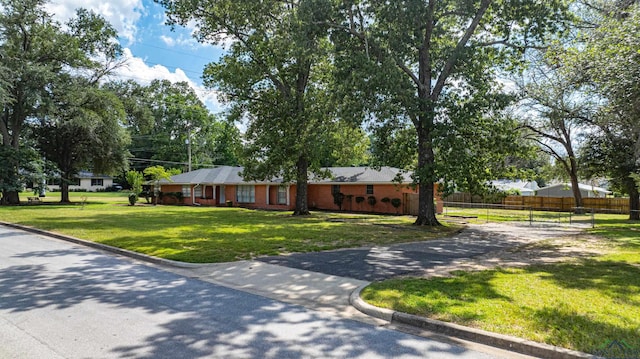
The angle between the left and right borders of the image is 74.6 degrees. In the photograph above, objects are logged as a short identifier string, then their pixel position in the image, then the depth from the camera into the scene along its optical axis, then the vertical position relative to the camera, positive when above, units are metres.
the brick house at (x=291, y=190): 29.34 -0.08
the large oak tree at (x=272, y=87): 22.61 +6.30
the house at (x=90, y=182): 76.50 +1.19
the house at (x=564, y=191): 45.84 -0.18
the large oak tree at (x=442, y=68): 16.81 +5.26
